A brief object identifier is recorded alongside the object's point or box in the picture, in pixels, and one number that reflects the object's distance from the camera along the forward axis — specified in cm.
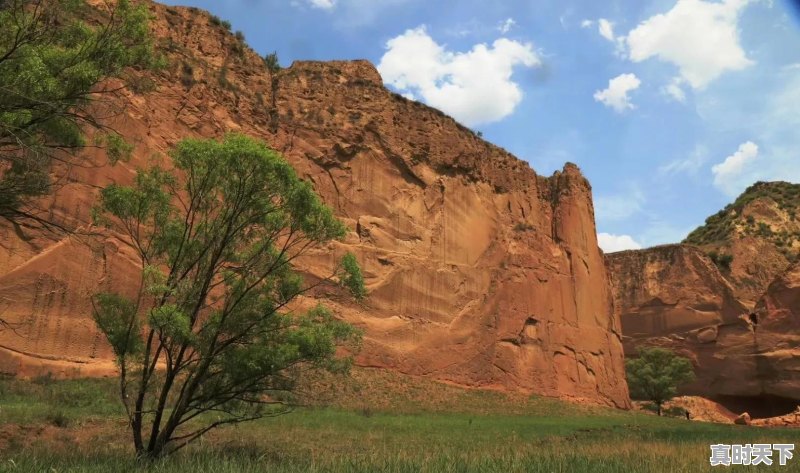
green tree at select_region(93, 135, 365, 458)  1356
